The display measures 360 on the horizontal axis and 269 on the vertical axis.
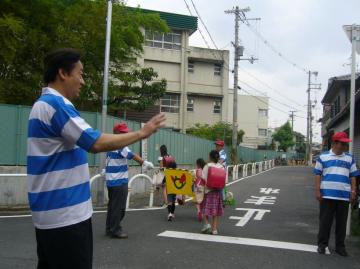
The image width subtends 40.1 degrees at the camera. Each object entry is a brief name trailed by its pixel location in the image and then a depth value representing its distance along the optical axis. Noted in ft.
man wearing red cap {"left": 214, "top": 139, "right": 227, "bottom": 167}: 40.09
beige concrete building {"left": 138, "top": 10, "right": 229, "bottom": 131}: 142.72
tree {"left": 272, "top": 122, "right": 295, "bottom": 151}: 267.18
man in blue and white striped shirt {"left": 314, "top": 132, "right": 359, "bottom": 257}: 25.21
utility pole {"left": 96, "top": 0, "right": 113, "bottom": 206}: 42.51
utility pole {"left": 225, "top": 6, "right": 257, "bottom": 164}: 107.45
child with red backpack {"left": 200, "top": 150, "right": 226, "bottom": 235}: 29.89
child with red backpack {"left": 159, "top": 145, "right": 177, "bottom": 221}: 34.91
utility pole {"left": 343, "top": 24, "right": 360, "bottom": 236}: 31.45
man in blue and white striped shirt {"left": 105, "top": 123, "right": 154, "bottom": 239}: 27.07
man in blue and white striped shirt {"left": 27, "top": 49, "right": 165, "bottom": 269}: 9.59
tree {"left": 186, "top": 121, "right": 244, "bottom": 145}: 140.15
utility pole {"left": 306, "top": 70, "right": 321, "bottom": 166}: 218.79
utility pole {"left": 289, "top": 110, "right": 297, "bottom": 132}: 281.02
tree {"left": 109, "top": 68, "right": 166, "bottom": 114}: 69.15
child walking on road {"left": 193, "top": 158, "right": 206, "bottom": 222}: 31.71
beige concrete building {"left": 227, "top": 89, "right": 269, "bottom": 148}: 233.55
